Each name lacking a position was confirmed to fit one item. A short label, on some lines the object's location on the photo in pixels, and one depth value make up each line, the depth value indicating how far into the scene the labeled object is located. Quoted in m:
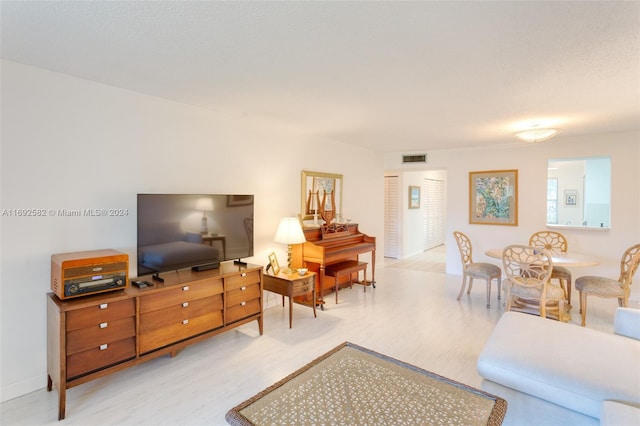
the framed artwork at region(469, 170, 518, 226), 5.45
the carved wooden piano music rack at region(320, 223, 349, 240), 4.67
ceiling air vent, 6.31
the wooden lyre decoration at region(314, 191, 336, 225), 4.87
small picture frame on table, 3.88
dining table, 3.58
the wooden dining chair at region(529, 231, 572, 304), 4.54
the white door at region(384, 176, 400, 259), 7.75
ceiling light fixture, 3.91
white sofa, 1.71
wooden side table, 3.56
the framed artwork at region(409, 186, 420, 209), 8.00
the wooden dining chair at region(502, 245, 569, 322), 3.49
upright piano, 4.30
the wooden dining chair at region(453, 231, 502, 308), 4.35
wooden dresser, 2.18
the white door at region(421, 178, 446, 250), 8.92
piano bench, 4.53
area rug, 1.84
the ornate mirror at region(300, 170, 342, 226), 4.76
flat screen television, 2.76
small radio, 2.21
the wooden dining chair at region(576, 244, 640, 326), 3.55
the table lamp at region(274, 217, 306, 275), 3.91
